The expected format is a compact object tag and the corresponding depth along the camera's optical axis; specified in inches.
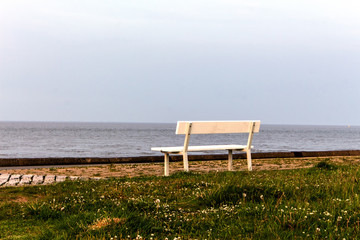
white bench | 345.1
